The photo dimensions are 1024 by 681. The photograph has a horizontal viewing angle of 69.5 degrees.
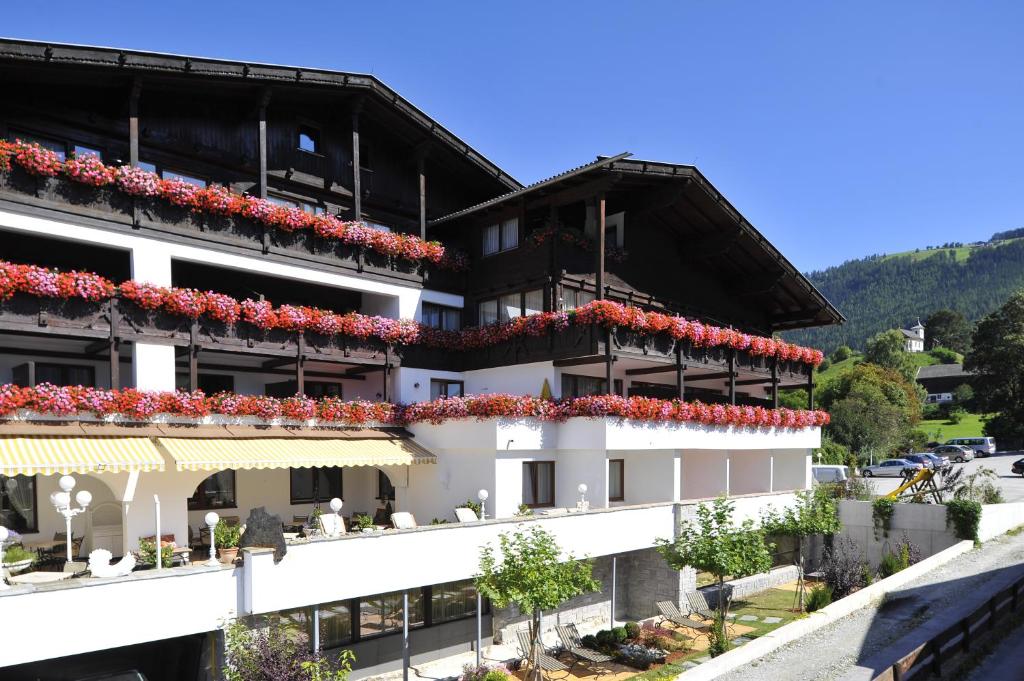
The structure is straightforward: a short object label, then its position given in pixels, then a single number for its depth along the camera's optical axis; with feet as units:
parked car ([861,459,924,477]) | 185.69
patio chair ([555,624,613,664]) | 65.10
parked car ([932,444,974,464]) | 218.59
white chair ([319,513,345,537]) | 60.54
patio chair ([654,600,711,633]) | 75.00
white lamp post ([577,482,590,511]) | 74.30
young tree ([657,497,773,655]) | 71.15
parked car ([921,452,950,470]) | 194.59
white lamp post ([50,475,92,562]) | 45.93
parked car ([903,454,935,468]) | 196.24
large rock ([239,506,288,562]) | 50.29
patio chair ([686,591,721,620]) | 80.48
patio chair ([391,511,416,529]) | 69.00
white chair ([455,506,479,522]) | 72.28
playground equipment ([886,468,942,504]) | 108.06
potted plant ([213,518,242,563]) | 60.59
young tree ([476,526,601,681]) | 56.29
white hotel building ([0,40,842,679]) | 55.52
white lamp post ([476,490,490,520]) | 71.41
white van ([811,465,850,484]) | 158.55
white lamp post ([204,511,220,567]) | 49.42
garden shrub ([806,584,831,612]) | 81.51
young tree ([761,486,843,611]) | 92.68
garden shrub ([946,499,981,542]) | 98.43
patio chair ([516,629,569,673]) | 58.80
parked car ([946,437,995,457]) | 234.03
